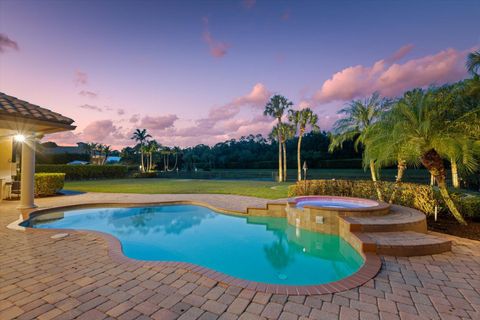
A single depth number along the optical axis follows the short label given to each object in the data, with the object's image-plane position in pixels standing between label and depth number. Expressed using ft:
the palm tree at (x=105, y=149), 146.82
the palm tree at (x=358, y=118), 34.35
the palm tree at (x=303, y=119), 66.74
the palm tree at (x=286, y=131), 70.69
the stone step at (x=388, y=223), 16.96
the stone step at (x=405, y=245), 13.64
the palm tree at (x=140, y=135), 137.90
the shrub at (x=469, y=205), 21.24
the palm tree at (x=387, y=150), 23.07
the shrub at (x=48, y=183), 37.68
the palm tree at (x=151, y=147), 126.41
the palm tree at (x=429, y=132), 19.70
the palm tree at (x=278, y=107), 70.95
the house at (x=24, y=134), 14.98
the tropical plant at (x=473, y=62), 22.43
